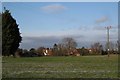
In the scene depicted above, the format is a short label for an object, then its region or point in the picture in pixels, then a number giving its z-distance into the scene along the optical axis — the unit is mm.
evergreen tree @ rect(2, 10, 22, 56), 31835
